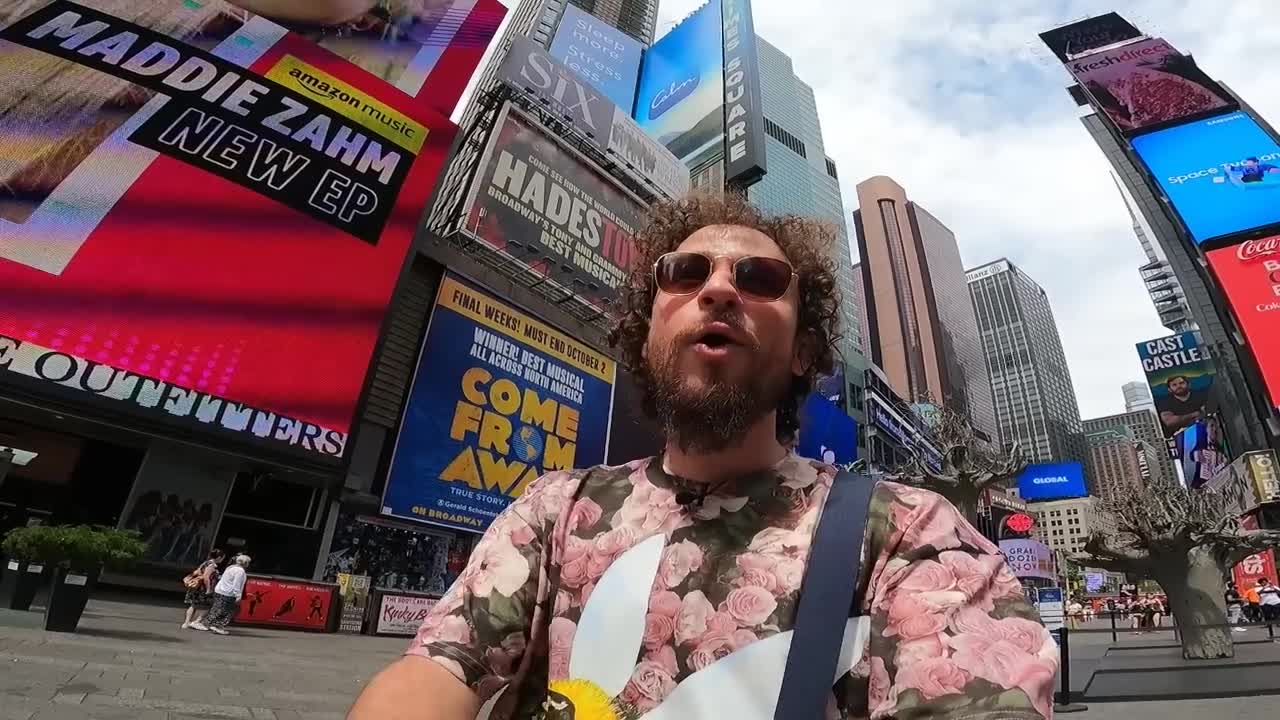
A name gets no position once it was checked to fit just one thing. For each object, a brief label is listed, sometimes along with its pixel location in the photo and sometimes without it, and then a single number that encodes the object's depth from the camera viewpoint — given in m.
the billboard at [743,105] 37.25
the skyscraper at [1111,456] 130.88
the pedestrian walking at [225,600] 11.28
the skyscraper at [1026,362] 139.38
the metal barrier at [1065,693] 7.56
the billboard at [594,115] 27.66
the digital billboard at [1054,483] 46.56
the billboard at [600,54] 48.81
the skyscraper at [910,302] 127.31
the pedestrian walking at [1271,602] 24.53
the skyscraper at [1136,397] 177.12
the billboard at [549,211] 23.55
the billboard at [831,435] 40.72
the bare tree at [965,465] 11.27
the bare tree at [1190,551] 13.39
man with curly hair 1.05
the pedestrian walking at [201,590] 11.44
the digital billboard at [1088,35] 52.47
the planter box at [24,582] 10.20
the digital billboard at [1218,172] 39.16
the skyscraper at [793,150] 92.19
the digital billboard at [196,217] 13.28
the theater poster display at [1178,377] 53.84
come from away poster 19.02
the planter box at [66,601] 8.17
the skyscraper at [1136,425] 127.01
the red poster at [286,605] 13.37
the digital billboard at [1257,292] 35.66
